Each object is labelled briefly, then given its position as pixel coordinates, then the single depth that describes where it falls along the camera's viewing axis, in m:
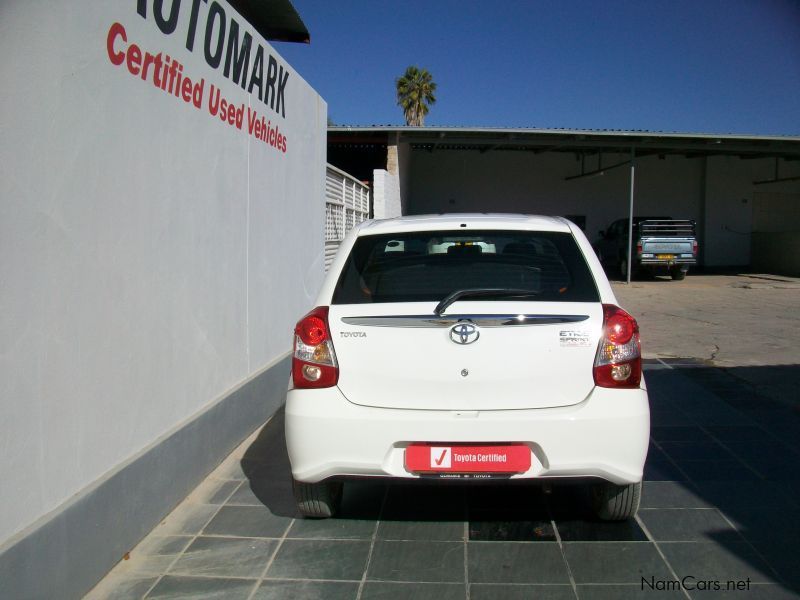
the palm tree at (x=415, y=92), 40.88
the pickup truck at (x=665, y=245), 20.89
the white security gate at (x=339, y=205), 10.02
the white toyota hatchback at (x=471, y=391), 3.29
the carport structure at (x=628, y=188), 26.16
